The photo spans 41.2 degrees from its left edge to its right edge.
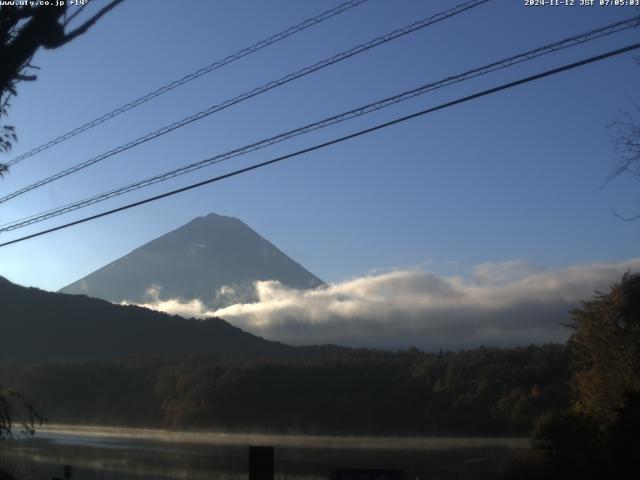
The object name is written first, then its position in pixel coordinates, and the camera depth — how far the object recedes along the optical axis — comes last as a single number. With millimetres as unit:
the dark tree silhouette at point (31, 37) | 12250
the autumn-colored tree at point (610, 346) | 32312
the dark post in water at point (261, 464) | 11500
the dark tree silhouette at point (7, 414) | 21359
